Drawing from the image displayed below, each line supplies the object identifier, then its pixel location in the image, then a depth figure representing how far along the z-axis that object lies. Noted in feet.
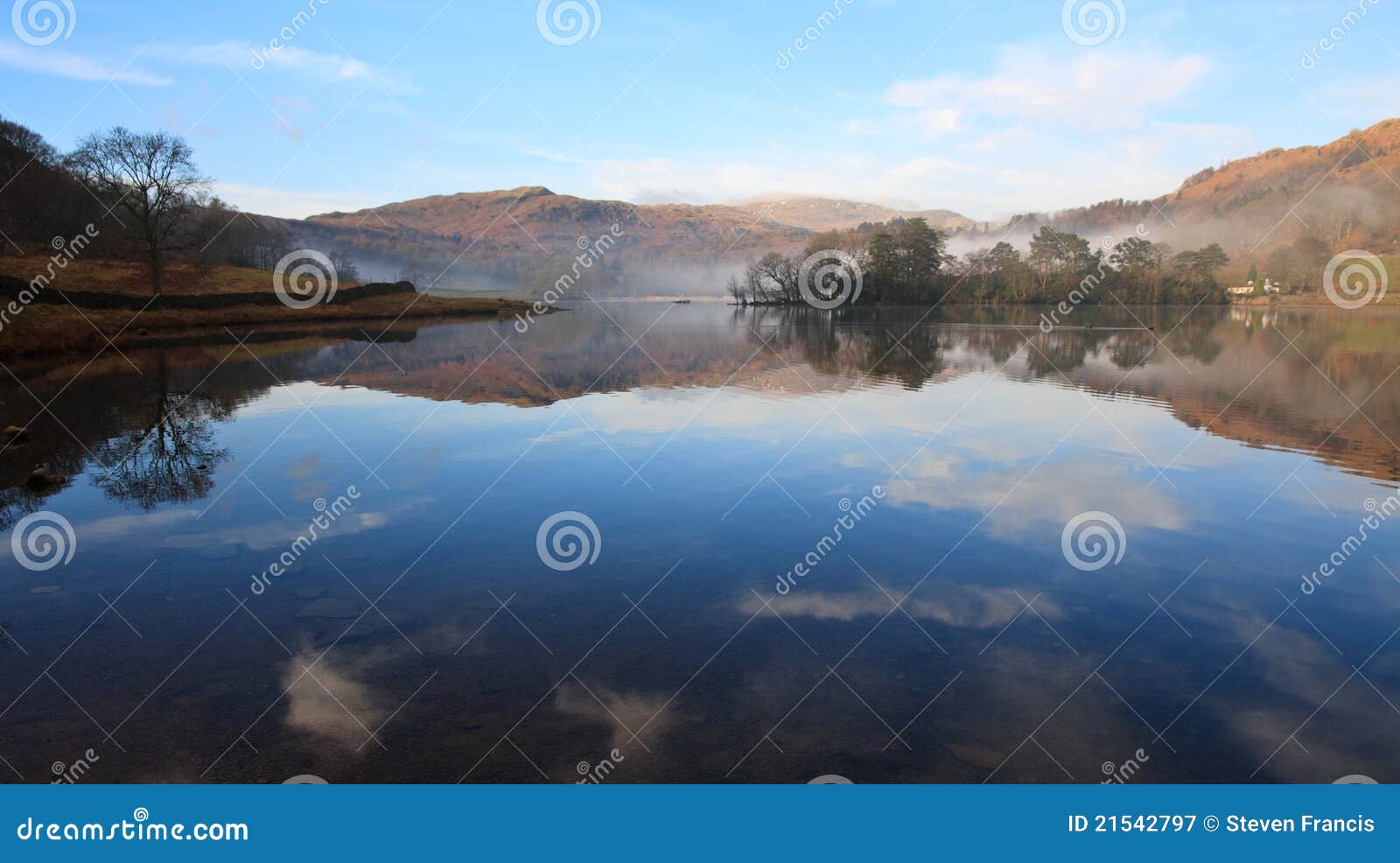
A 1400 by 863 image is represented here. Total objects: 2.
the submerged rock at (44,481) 47.80
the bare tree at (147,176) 226.79
